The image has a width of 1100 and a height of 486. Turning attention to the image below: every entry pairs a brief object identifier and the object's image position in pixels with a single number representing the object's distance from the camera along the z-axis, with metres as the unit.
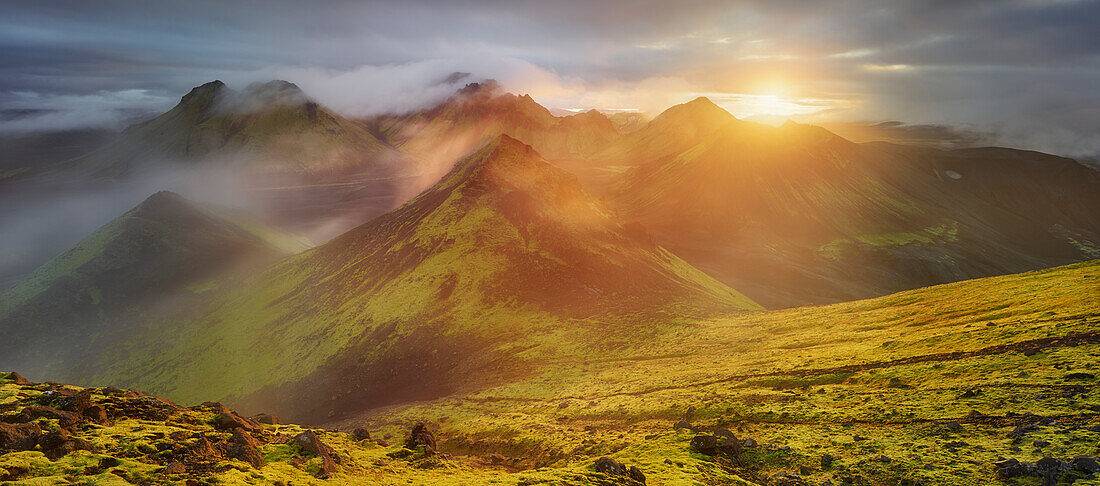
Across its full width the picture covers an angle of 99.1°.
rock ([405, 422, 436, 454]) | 35.48
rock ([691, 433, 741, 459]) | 34.12
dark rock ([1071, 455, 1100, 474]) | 21.98
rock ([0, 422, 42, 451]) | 19.38
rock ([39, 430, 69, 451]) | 20.23
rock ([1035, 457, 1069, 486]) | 22.50
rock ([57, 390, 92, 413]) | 24.44
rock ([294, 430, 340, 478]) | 27.44
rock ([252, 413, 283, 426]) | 36.64
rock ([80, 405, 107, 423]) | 24.78
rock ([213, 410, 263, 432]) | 29.55
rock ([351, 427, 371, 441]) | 37.91
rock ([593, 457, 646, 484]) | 28.16
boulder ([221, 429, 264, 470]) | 24.05
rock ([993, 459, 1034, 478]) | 24.09
